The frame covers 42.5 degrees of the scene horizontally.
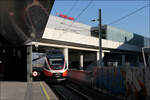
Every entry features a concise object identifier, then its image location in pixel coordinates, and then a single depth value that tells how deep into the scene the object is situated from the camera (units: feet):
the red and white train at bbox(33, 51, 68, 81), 62.16
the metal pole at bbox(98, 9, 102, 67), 61.16
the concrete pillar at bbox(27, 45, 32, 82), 69.95
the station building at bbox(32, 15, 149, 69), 106.69
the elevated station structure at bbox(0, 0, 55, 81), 22.56
